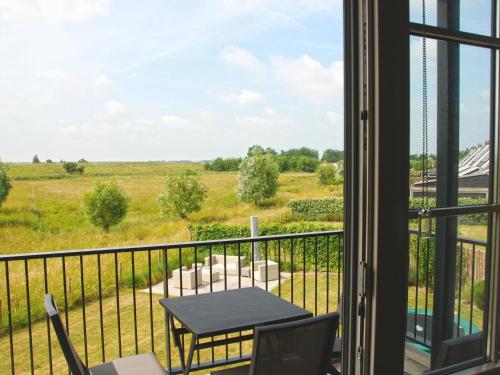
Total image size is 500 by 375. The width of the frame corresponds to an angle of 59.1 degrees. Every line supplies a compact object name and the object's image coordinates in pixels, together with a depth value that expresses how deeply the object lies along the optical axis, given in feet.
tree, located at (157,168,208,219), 67.68
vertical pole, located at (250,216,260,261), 61.05
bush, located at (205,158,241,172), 74.39
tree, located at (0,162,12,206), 58.54
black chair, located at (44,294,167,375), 5.42
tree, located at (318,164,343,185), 64.14
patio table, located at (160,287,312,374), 6.91
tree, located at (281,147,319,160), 71.77
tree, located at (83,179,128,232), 63.77
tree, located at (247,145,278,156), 74.53
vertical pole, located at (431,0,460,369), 5.31
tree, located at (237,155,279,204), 69.51
